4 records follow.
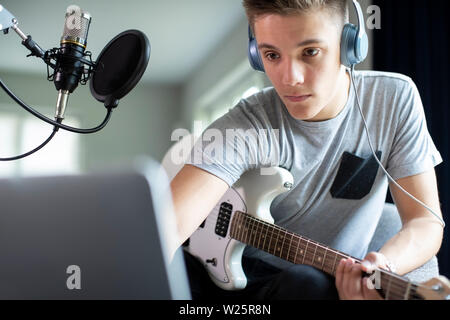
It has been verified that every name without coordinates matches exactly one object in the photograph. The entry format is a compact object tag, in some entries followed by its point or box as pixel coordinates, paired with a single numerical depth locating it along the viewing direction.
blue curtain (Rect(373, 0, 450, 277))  2.17
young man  0.93
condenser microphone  0.77
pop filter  0.75
